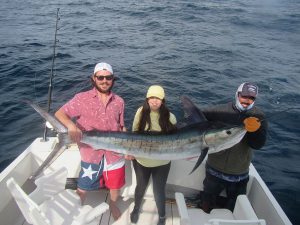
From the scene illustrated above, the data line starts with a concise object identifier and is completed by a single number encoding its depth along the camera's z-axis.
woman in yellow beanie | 2.55
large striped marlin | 2.37
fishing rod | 3.39
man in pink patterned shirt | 2.49
